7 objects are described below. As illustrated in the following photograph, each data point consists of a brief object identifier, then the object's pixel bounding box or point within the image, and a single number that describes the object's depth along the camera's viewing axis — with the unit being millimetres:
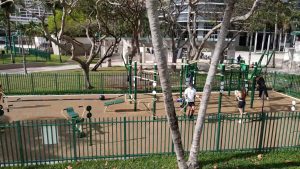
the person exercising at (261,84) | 15188
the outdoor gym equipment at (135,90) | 12367
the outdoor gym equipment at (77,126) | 9662
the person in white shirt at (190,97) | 11758
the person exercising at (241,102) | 12109
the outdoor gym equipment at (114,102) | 13022
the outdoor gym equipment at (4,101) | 14014
